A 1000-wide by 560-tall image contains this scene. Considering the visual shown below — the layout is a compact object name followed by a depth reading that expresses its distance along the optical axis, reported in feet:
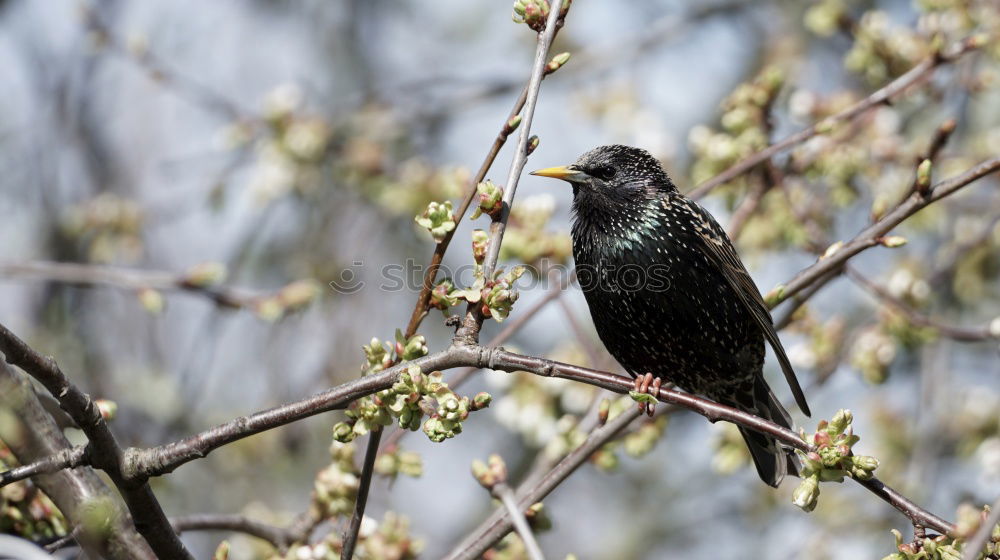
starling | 23.20
